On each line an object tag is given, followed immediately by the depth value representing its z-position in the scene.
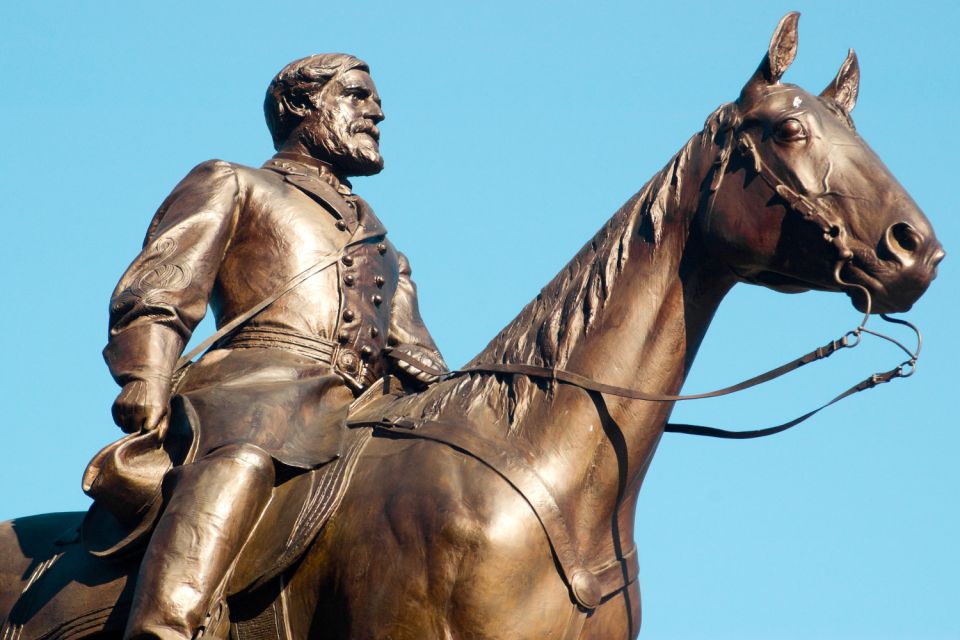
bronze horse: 17.55
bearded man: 18.50
